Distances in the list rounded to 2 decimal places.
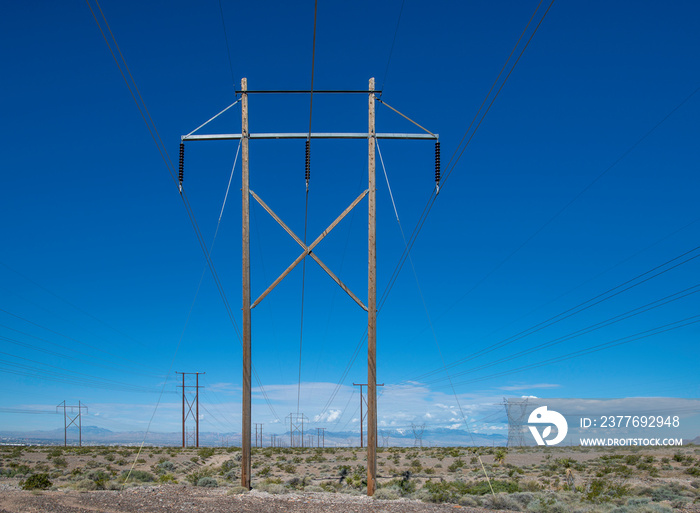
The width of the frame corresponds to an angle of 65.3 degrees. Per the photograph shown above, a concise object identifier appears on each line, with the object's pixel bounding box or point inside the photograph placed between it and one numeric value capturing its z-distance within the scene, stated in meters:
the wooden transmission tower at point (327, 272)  18.81
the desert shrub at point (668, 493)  24.38
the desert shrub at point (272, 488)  18.61
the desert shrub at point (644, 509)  18.19
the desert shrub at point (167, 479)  24.67
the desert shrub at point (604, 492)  22.89
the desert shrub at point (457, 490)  19.31
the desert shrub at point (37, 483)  21.14
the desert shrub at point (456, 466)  43.54
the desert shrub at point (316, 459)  50.97
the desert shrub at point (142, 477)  28.22
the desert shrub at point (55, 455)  59.56
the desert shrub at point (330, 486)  22.55
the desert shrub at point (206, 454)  57.66
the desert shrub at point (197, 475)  23.43
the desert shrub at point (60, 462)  47.16
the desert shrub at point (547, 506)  17.85
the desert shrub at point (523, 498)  19.63
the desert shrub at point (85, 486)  19.72
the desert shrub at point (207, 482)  22.34
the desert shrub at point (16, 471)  35.62
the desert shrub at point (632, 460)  46.86
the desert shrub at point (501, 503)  18.63
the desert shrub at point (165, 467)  38.85
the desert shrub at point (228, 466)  36.02
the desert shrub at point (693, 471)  37.33
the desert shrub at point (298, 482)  25.62
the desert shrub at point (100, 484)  20.09
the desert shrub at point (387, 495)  17.45
